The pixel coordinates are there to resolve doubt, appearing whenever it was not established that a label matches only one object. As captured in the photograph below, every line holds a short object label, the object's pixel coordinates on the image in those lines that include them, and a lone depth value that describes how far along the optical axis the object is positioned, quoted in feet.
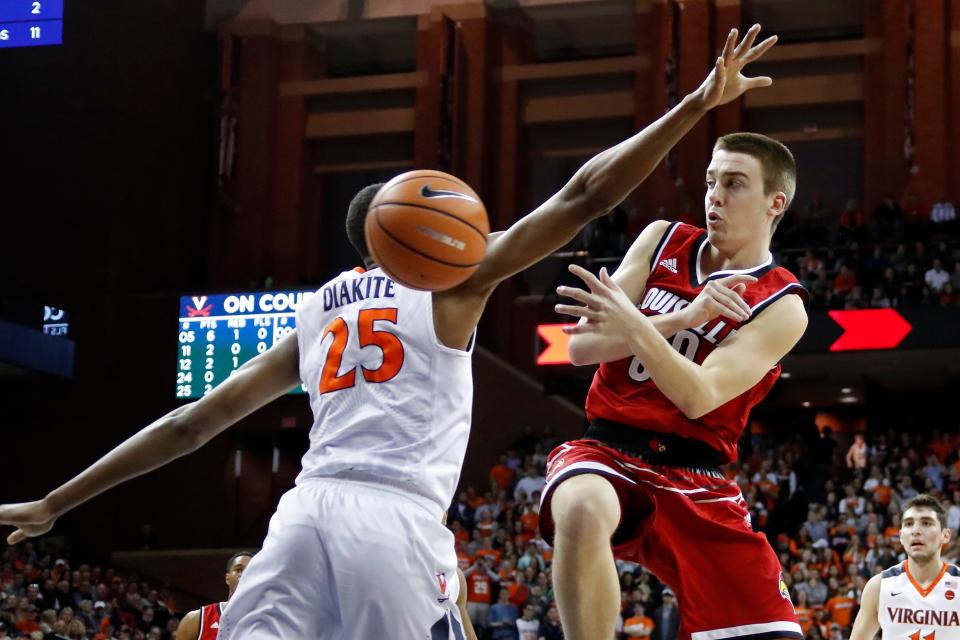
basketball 13.42
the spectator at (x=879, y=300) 71.00
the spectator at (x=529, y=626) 56.24
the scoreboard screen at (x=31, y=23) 73.97
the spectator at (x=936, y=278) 71.77
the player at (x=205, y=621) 31.58
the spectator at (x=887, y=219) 78.23
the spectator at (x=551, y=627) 55.57
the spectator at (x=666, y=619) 52.70
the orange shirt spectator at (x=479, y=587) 60.80
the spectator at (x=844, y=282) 72.74
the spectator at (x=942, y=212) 81.05
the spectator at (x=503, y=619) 57.93
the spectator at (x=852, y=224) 77.95
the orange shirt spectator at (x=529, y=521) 66.32
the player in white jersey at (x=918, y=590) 29.55
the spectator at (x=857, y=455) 71.41
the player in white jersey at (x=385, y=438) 13.42
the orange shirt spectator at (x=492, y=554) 63.41
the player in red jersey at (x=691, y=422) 16.42
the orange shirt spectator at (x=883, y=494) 62.03
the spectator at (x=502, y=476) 78.07
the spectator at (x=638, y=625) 52.70
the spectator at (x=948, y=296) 70.65
